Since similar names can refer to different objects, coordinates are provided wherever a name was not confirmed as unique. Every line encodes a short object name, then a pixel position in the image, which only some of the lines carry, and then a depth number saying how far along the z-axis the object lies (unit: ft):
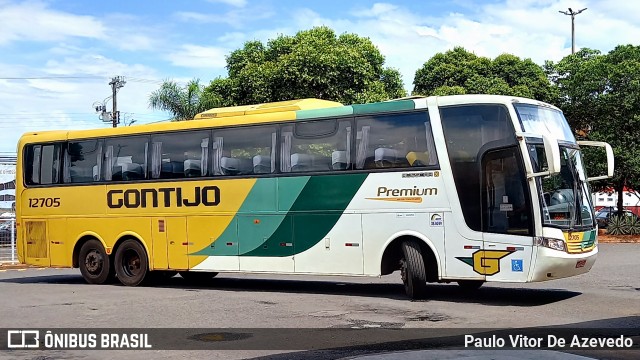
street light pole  190.60
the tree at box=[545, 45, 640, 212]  108.78
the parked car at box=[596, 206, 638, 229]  118.08
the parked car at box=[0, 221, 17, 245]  82.99
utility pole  169.89
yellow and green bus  42.37
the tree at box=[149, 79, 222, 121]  121.19
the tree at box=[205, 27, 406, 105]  110.52
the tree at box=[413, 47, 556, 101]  131.23
